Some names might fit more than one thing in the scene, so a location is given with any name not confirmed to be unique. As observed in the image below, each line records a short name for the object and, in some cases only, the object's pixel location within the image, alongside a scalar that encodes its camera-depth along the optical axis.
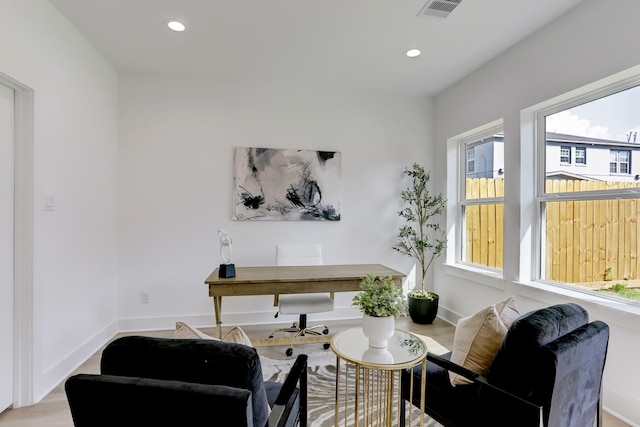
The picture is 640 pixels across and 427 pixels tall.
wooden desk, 2.66
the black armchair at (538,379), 1.25
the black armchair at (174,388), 0.88
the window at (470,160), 3.82
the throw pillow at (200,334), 1.30
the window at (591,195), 2.24
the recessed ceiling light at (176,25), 2.61
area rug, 2.04
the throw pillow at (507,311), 1.68
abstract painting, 3.73
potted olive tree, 3.79
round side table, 1.54
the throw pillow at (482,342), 1.54
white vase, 1.64
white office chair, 2.94
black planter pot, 3.70
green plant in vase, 1.63
